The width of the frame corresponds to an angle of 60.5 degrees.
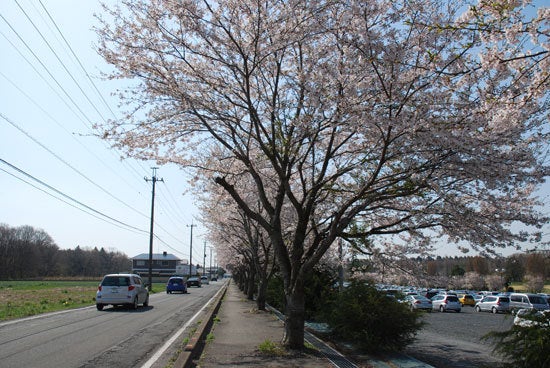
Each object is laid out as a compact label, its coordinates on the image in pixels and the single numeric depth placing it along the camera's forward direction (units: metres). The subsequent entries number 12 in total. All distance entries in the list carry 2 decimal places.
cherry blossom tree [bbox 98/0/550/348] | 6.52
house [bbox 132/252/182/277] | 119.88
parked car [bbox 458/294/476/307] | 46.53
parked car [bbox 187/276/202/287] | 66.56
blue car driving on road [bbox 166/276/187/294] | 43.47
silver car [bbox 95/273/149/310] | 20.78
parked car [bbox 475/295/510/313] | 35.34
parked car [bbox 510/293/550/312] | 32.78
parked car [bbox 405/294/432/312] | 35.25
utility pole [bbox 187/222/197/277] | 88.31
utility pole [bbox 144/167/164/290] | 44.03
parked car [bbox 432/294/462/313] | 35.91
